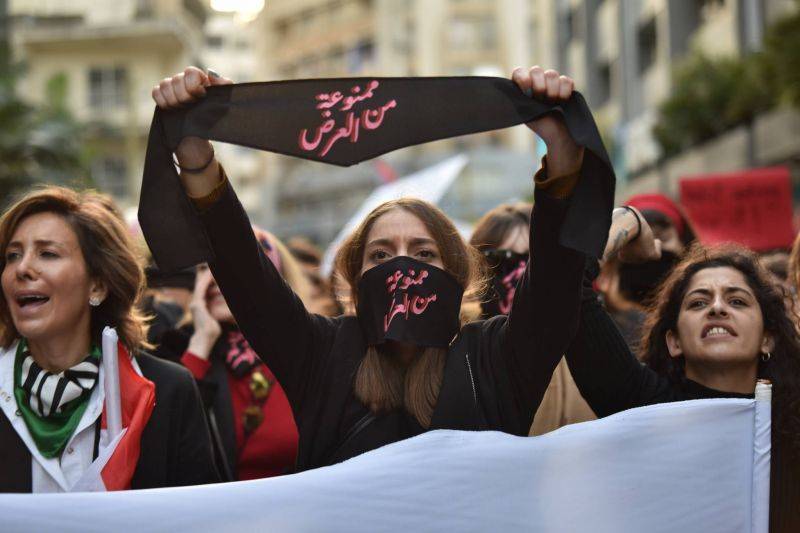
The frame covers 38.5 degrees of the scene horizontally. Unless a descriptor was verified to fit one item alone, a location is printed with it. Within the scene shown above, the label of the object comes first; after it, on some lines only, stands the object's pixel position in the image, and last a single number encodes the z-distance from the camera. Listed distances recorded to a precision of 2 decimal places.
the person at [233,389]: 3.73
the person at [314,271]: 5.36
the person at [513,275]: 3.23
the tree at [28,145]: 16.47
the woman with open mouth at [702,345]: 2.83
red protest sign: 6.20
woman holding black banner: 2.45
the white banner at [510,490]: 2.17
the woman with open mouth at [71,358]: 2.86
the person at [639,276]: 3.90
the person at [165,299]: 4.19
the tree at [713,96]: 13.82
